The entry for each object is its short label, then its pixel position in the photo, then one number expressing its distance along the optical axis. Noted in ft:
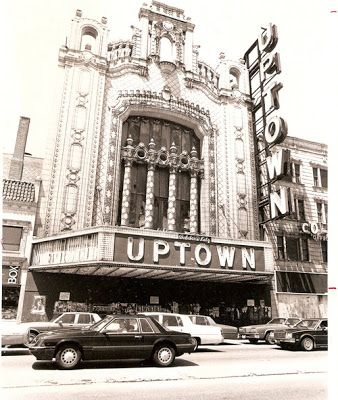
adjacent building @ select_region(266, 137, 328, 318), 79.51
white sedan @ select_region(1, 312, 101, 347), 42.63
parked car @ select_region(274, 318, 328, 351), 47.67
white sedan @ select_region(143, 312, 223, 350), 49.14
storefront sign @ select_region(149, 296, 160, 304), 69.87
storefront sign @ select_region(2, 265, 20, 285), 62.03
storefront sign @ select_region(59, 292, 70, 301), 64.44
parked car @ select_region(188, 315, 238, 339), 51.87
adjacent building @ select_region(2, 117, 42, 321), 61.87
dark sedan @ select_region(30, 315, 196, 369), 30.42
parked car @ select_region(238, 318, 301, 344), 58.49
